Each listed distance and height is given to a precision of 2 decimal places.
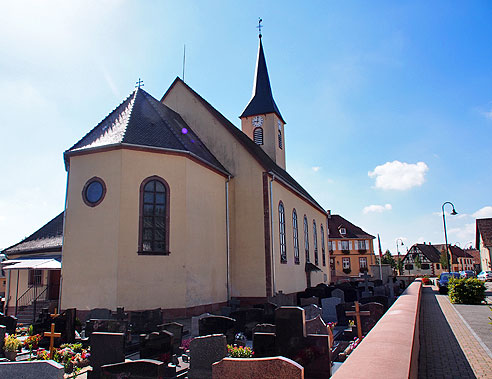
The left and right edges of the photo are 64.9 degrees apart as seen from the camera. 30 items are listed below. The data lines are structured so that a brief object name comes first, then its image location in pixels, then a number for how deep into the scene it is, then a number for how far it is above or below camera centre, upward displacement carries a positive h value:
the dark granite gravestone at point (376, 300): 14.31 -1.43
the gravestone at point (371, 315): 11.05 -1.55
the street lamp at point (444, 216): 31.73 +3.64
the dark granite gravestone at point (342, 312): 13.09 -1.68
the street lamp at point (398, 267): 73.29 -1.19
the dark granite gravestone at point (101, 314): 12.49 -1.48
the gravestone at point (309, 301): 16.20 -1.58
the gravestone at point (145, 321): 11.20 -1.58
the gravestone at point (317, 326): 8.80 -1.44
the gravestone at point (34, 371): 4.83 -1.26
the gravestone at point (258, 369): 3.90 -1.07
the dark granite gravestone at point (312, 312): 12.18 -1.53
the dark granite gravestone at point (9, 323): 11.62 -1.60
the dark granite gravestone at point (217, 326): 9.53 -1.49
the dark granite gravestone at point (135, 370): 4.72 -1.26
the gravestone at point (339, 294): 17.97 -1.46
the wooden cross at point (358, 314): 10.30 -1.38
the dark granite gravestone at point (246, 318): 11.41 -1.61
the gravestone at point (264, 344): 7.10 -1.47
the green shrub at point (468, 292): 19.06 -1.60
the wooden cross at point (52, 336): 8.59 -1.51
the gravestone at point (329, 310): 13.86 -1.70
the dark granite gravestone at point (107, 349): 6.91 -1.45
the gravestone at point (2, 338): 8.69 -1.53
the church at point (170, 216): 14.86 +2.12
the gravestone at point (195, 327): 10.85 -1.70
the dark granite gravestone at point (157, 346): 7.71 -1.57
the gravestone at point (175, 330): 9.07 -1.51
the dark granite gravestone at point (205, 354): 6.85 -1.56
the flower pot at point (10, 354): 8.80 -1.90
